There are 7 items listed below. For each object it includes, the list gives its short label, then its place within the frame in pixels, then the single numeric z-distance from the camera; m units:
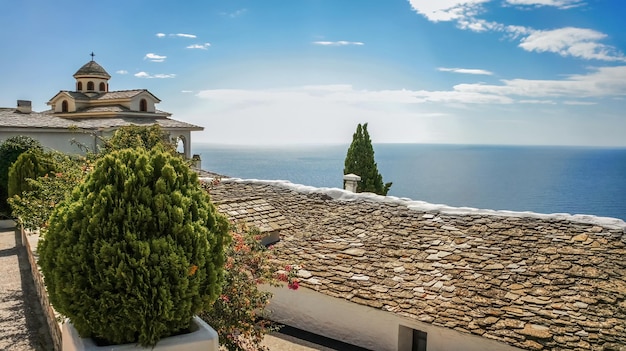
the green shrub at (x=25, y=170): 17.98
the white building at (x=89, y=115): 29.25
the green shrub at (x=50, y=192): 8.32
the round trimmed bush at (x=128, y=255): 4.25
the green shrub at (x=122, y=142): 10.26
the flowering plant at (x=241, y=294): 6.22
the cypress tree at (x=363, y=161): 32.00
